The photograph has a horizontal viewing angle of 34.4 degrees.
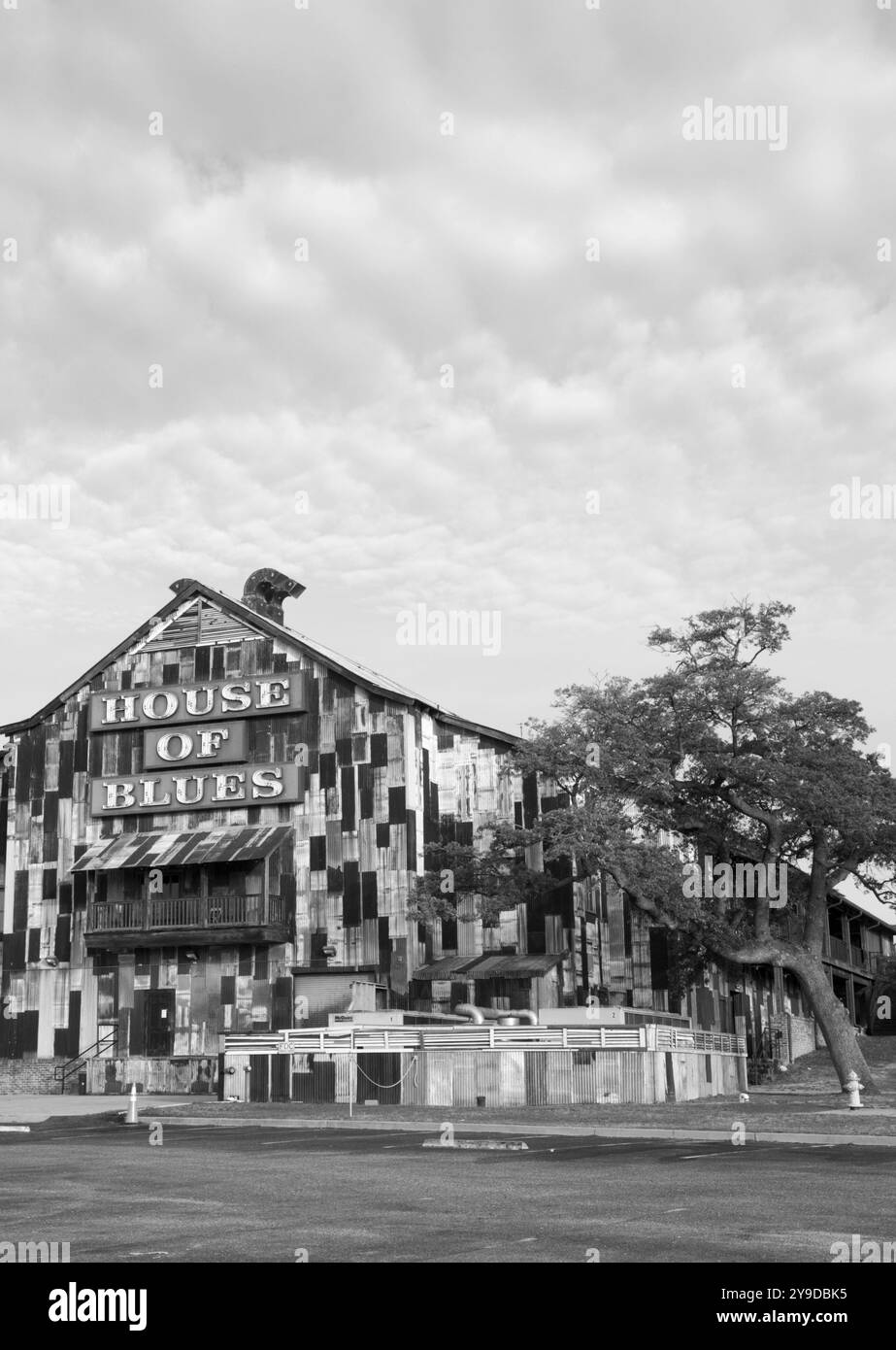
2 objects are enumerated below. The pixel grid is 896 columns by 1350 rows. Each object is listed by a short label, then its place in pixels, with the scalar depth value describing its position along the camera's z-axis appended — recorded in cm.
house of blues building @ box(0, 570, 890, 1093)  4588
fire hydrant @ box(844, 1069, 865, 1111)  2850
